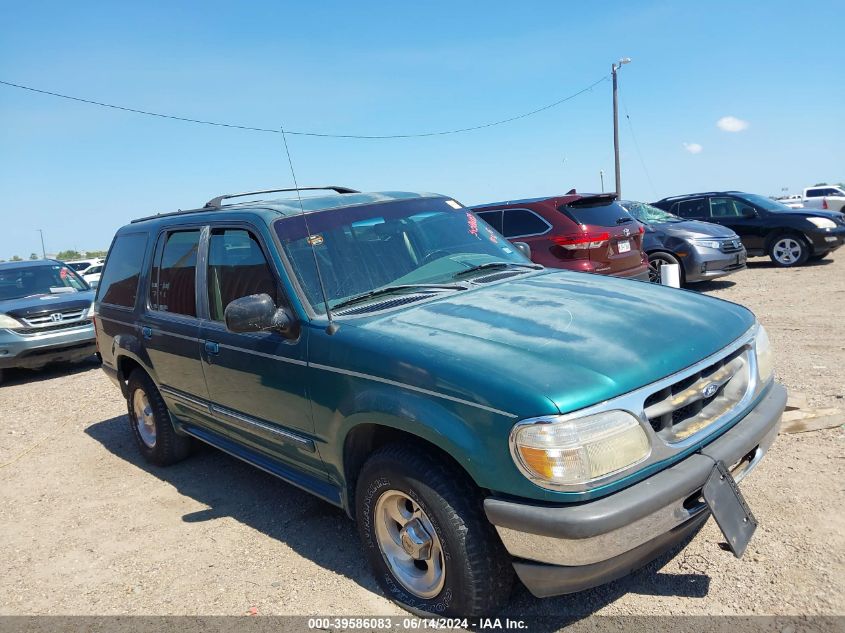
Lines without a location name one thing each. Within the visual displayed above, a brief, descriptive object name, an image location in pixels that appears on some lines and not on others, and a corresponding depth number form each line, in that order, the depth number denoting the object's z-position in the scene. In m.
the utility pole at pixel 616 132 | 26.72
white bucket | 7.81
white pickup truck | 24.02
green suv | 2.32
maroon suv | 8.40
